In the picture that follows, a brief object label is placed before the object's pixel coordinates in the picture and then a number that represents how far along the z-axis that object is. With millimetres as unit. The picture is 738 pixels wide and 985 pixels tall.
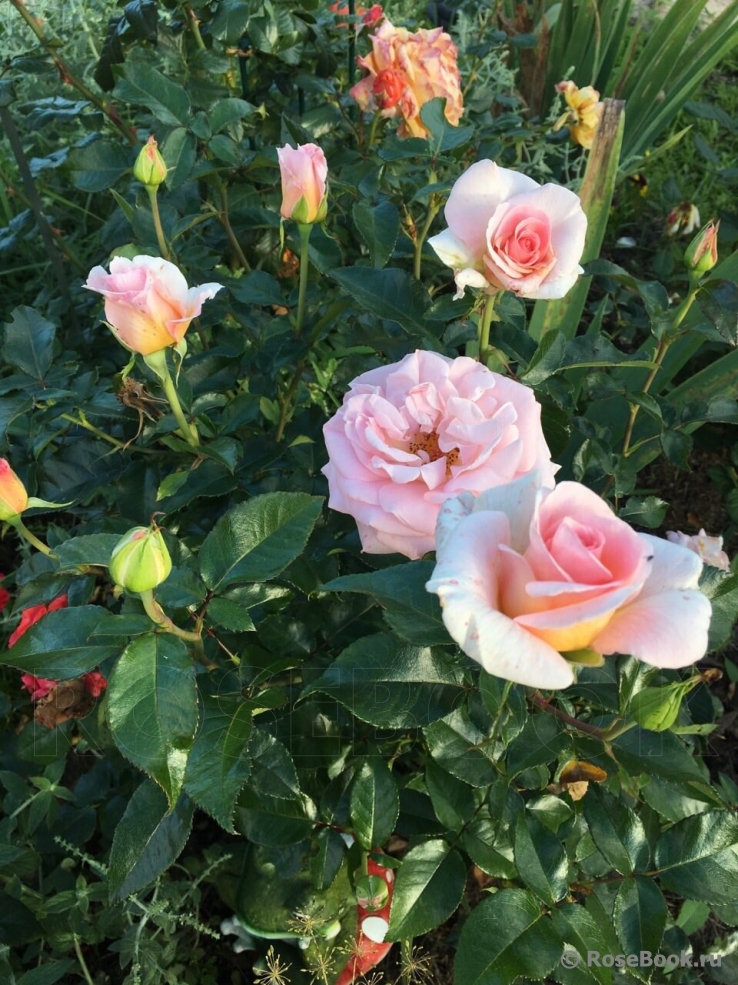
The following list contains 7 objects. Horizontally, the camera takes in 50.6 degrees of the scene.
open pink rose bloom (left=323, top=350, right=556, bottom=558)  623
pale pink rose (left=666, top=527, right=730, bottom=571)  1055
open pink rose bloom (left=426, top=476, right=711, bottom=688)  427
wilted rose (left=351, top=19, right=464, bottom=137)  1182
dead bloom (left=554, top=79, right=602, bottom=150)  1598
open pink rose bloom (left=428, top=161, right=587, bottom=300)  692
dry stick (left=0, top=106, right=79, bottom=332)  1205
